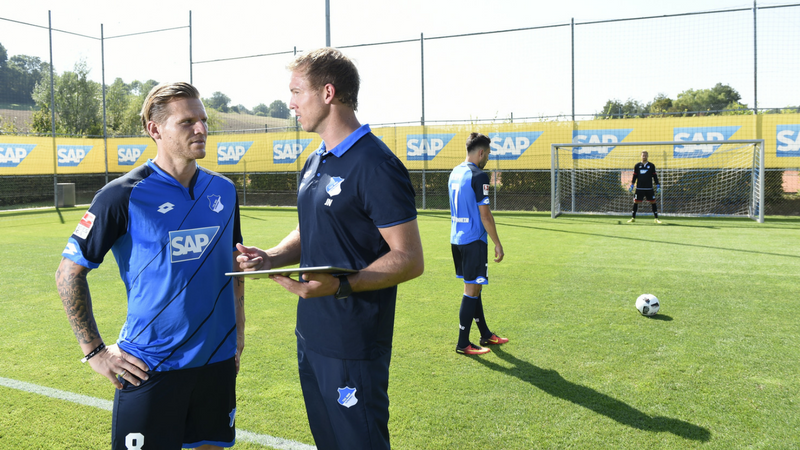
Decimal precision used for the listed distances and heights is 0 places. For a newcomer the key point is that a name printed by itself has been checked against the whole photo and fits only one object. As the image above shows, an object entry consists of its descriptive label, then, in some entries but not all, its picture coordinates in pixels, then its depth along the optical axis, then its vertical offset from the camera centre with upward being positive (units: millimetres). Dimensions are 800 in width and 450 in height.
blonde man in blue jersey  2191 -358
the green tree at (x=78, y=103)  35062 +6939
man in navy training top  2047 -178
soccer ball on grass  6148 -1176
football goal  16797 +869
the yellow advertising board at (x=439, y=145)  16531 +2262
